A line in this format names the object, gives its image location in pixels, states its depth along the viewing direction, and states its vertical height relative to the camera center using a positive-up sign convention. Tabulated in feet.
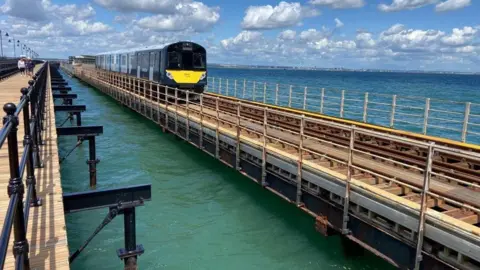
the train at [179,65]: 70.54 +0.87
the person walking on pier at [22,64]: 112.78 +0.02
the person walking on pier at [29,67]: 114.11 -0.76
